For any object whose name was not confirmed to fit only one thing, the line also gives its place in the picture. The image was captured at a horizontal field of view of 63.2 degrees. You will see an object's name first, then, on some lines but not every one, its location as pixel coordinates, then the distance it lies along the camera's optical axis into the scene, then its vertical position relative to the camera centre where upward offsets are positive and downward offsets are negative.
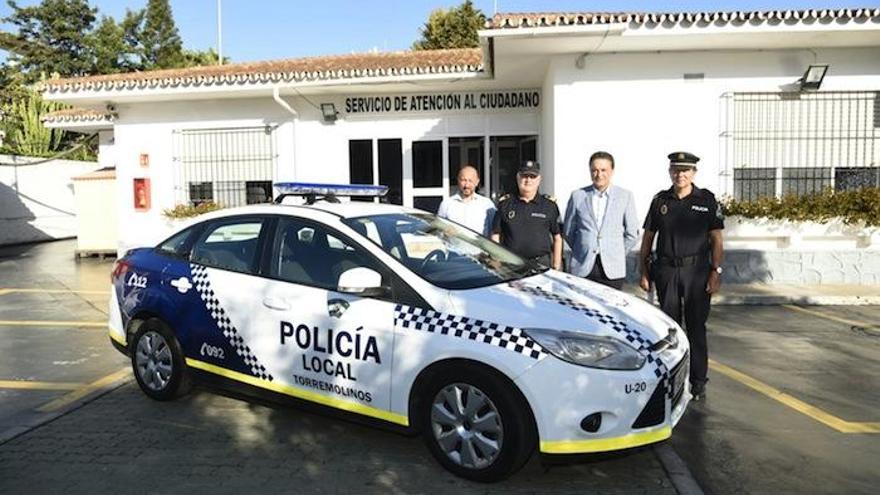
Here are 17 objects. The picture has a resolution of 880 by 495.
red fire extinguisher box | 13.23 +0.07
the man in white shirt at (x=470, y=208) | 5.96 -0.12
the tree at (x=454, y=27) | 34.03 +8.05
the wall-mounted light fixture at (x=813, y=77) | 9.85 +1.54
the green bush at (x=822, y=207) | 9.64 -0.25
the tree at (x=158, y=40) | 42.31 +9.44
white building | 9.62 +1.31
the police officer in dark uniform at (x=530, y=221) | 5.45 -0.22
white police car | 3.45 -0.76
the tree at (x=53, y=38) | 38.34 +8.84
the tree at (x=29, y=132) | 23.73 +2.29
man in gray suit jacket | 5.44 -0.27
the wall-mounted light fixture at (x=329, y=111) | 12.35 +1.45
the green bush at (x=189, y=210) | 12.82 -0.23
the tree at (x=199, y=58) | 43.91 +8.71
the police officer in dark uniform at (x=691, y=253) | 5.05 -0.44
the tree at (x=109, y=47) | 39.09 +8.36
